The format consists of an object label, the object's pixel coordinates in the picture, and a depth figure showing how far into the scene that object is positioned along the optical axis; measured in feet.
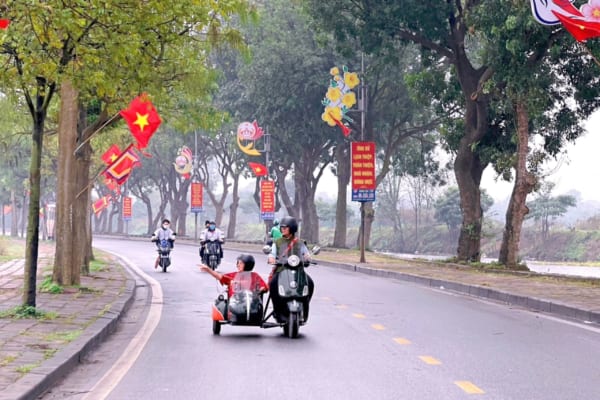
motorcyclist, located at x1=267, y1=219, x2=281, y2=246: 104.95
